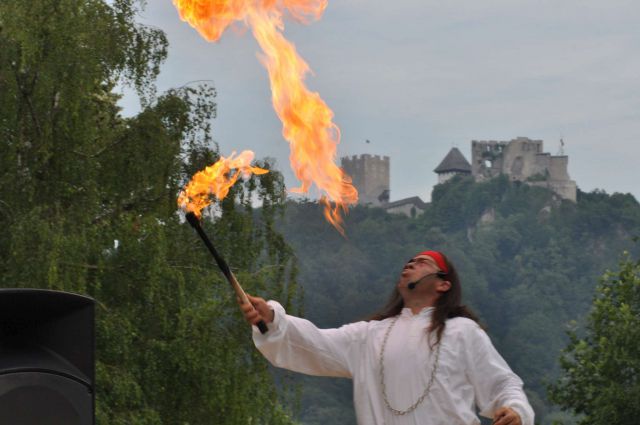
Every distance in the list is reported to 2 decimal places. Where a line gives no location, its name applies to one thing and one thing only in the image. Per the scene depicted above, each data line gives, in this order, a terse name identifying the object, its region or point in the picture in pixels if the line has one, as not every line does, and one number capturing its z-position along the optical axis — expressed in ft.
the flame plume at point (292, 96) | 26.80
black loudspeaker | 21.60
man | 24.01
